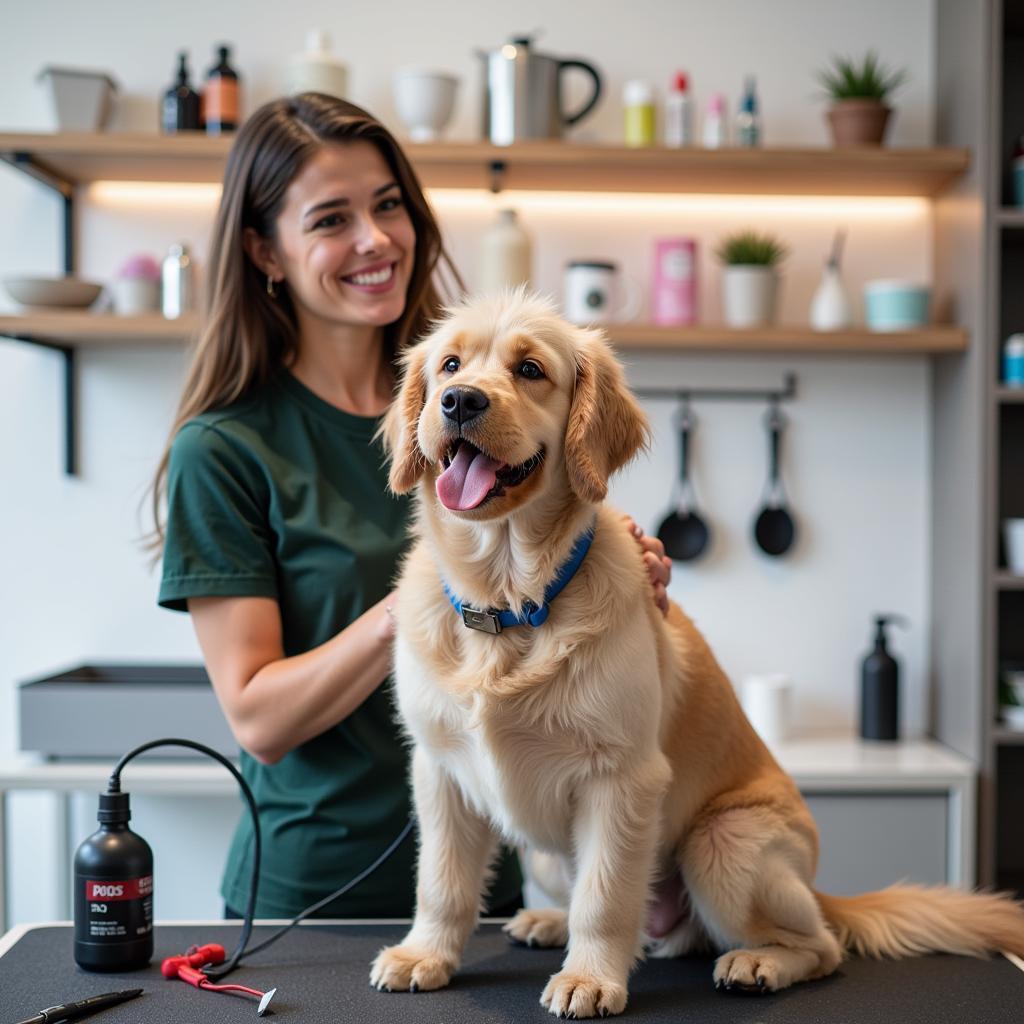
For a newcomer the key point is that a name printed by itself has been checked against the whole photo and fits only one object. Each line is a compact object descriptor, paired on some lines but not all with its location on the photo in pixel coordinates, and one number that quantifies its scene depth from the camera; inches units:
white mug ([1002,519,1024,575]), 113.2
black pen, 45.1
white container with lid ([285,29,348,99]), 112.7
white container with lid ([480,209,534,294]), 113.5
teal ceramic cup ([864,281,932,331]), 115.7
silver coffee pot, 111.9
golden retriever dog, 48.2
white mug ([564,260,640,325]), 116.1
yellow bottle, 116.6
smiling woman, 61.8
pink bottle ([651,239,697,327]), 118.0
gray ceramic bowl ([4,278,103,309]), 111.3
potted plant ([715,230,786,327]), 116.3
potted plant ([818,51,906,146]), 114.9
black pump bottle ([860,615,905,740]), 117.1
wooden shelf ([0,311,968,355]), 111.3
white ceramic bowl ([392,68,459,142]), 113.3
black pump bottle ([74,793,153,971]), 50.0
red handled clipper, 48.4
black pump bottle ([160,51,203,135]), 114.2
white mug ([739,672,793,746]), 115.6
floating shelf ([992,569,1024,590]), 111.3
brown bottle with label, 114.3
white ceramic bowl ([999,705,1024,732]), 111.2
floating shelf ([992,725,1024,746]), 110.5
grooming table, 47.3
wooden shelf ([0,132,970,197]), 110.3
